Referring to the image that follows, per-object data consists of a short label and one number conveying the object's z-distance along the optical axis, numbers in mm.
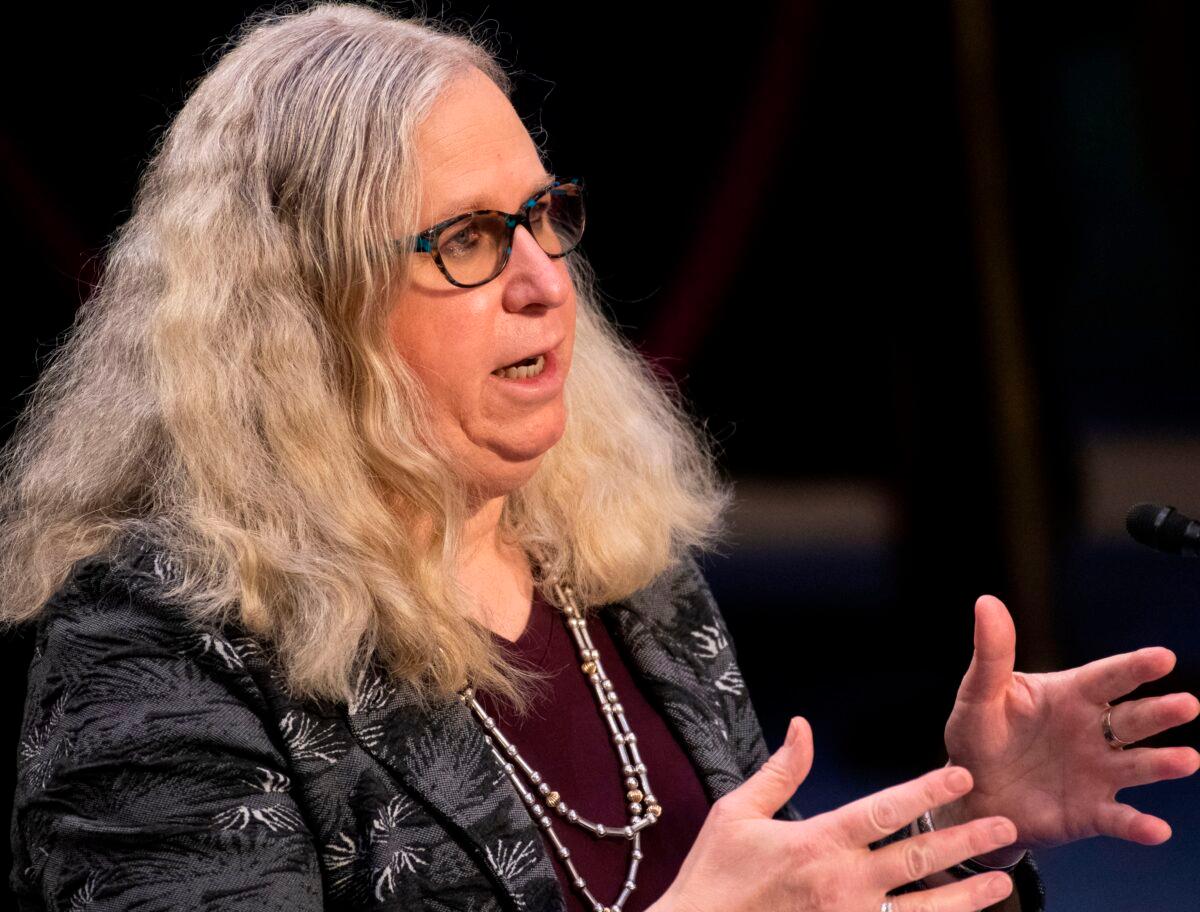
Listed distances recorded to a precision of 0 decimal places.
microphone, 6905
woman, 6954
